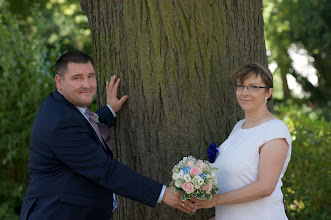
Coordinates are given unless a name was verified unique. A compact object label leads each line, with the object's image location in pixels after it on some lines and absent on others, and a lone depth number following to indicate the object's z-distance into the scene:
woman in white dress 2.95
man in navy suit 3.12
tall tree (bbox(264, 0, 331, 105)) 16.52
